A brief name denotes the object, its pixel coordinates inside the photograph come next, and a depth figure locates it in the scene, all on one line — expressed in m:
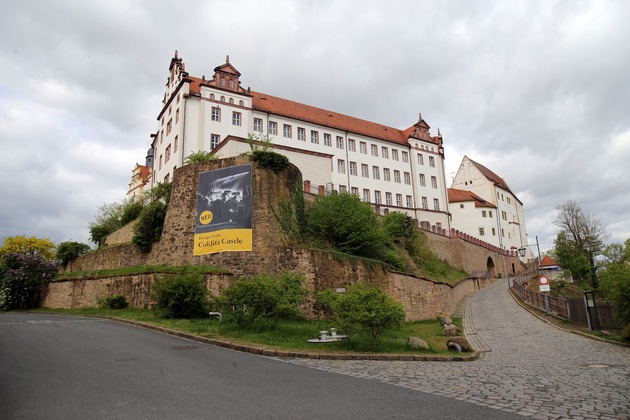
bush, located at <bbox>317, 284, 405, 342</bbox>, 12.73
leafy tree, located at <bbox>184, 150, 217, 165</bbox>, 28.16
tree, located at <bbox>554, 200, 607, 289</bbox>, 49.12
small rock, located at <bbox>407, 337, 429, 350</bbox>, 14.05
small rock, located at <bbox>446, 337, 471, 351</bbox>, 14.62
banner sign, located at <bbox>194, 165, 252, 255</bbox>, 23.06
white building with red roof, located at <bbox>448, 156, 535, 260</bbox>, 72.31
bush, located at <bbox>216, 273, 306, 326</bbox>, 14.68
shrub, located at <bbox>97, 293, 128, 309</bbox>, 22.78
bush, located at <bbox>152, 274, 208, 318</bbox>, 17.95
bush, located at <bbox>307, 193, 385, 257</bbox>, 26.12
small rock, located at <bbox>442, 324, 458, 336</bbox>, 19.71
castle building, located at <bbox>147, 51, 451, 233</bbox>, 37.34
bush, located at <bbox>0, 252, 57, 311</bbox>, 31.47
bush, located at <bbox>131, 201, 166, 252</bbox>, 27.02
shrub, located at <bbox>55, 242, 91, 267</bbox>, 34.97
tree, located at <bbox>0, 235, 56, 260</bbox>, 52.34
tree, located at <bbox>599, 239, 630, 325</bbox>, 15.56
